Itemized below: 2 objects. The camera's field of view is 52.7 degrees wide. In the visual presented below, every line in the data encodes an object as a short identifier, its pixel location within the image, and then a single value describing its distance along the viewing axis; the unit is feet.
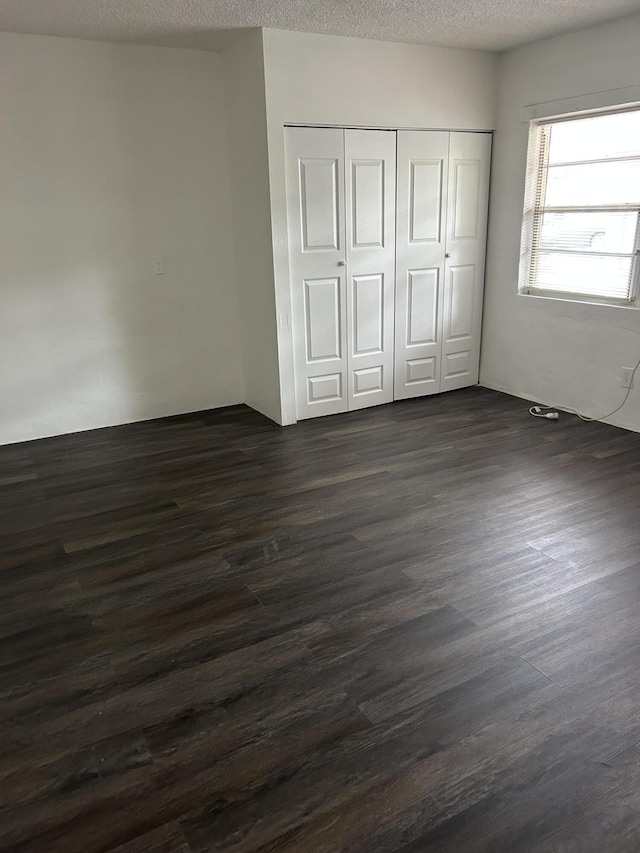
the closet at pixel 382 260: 14.46
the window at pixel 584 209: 13.62
